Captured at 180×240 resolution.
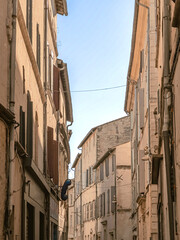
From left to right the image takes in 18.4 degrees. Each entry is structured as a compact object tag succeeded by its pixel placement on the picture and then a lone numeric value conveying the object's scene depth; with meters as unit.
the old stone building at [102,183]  36.78
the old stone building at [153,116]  8.66
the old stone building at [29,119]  9.80
